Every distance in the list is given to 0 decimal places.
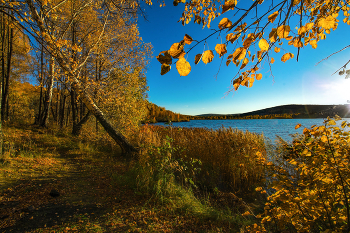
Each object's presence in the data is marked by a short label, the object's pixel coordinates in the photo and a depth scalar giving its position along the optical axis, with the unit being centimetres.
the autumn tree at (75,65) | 311
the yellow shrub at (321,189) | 116
